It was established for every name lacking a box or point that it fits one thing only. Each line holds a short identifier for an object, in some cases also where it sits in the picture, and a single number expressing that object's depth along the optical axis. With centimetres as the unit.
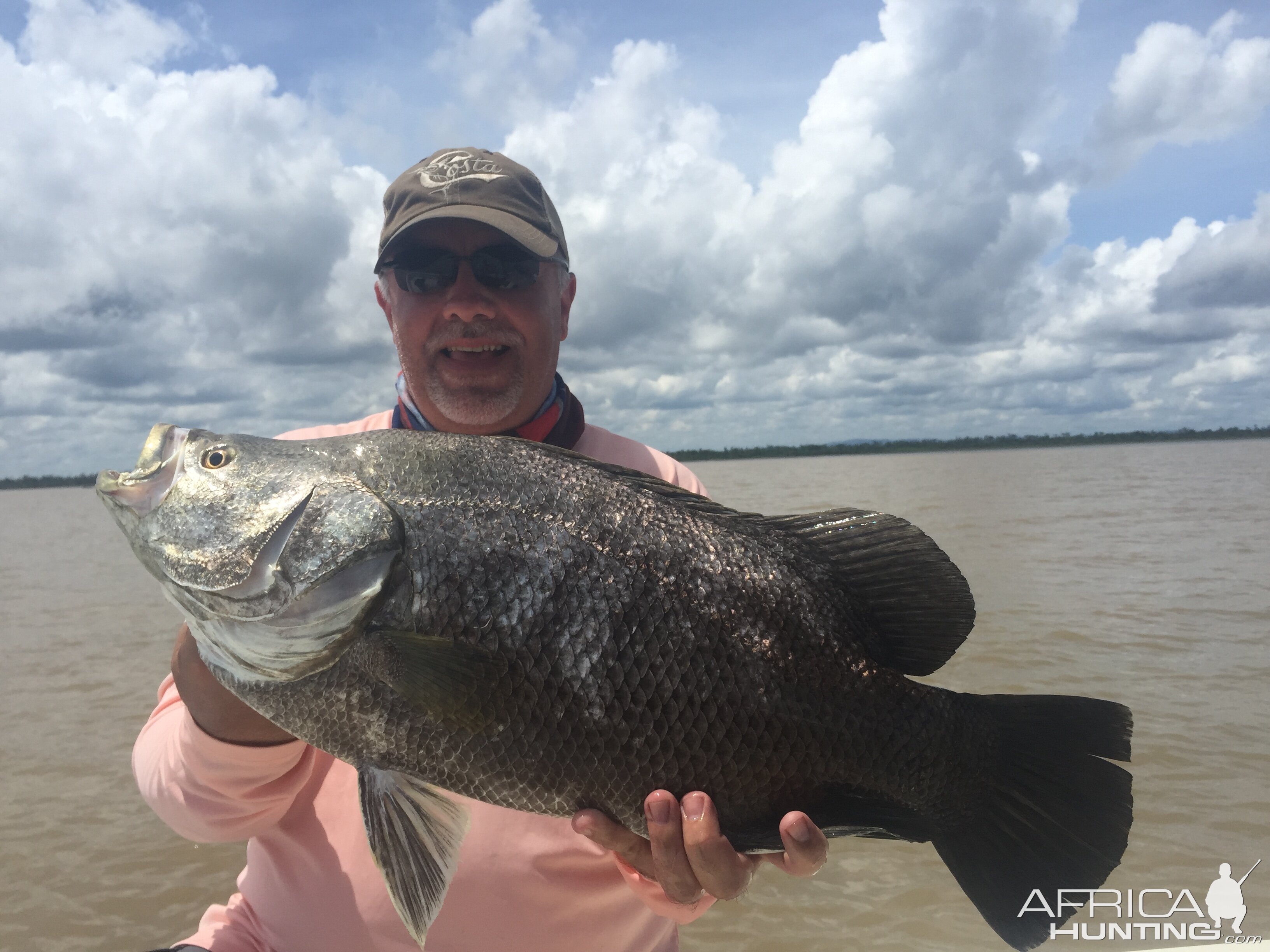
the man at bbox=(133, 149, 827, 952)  59
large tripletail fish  51
